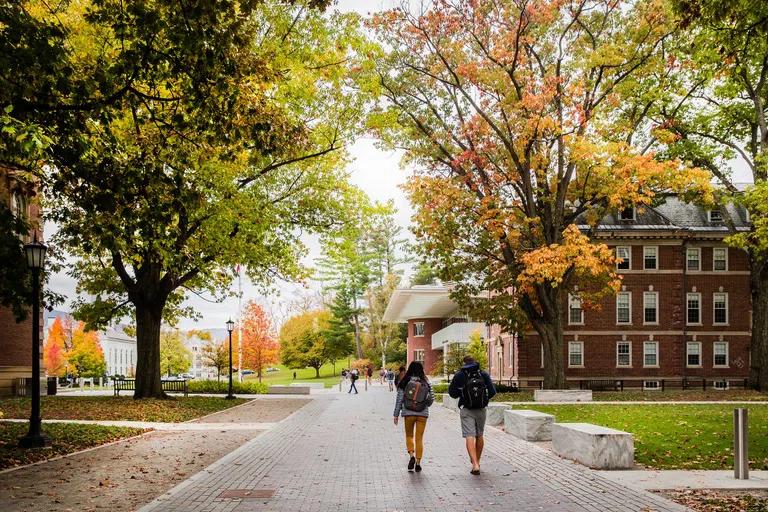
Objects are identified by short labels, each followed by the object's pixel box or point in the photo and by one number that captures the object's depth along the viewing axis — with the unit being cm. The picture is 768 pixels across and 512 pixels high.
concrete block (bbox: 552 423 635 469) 1227
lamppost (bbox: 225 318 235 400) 3504
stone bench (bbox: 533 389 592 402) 2944
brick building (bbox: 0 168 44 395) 3309
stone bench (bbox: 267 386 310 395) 4522
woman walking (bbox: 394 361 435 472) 1204
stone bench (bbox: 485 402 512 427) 2069
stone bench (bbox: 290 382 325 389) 6450
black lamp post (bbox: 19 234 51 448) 1438
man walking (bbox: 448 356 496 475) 1191
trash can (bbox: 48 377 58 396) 3638
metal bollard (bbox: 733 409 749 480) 1106
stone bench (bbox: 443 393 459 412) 2730
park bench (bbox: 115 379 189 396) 3641
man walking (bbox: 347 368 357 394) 5076
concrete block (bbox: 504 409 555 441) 1661
